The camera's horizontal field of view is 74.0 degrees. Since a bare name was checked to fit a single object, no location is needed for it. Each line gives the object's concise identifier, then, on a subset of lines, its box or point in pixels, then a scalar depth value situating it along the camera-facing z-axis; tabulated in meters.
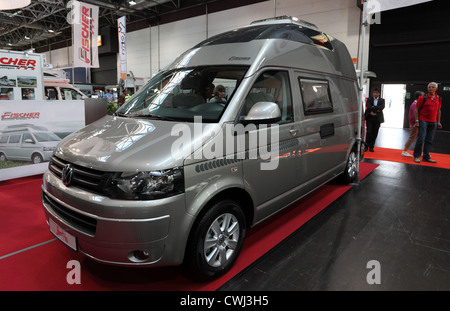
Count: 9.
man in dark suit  8.04
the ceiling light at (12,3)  6.49
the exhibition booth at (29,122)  4.95
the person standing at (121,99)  9.80
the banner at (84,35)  8.81
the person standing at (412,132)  7.15
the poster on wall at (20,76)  6.41
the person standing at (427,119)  6.44
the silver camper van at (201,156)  1.95
